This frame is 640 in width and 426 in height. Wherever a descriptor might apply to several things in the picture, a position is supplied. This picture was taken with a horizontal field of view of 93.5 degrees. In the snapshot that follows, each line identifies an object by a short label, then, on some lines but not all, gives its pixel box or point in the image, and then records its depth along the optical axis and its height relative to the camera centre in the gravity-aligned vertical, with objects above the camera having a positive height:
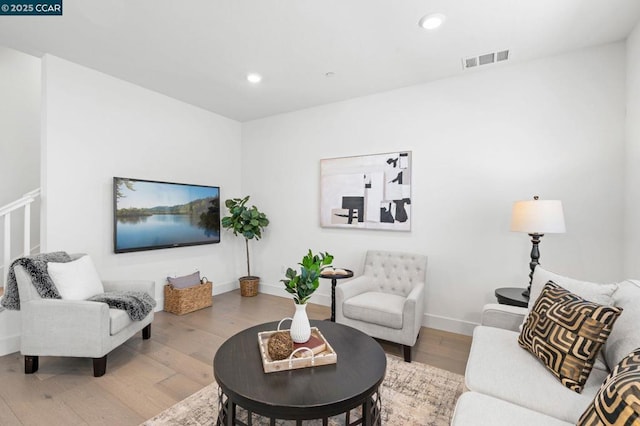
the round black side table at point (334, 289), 3.11 -0.78
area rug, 1.86 -1.28
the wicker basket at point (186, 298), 3.76 -1.09
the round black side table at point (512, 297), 2.42 -0.71
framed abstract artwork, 3.58 +0.28
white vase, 1.77 -0.67
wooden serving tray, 1.55 -0.78
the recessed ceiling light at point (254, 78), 3.28 +1.51
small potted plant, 1.77 -0.46
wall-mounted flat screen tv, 3.44 +0.00
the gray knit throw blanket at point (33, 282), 2.37 -0.54
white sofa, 1.26 -0.83
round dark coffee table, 1.31 -0.82
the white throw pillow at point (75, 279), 2.47 -0.55
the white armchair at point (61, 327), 2.30 -0.87
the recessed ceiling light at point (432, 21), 2.25 +1.47
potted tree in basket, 4.45 -0.14
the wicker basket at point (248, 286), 4.58 -1.11
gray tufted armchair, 2.64 -0.85
